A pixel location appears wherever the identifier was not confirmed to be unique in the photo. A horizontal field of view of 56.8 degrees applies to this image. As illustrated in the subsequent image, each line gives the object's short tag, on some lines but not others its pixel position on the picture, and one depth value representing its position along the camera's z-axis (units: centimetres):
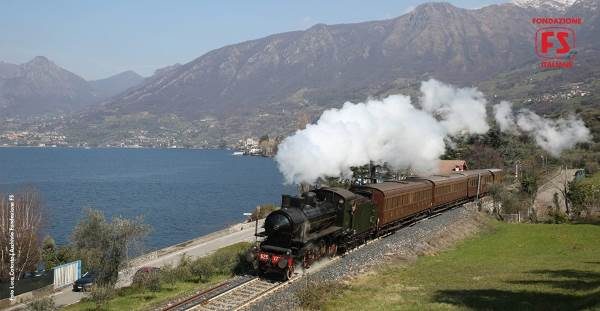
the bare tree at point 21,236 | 4216
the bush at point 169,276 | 2786
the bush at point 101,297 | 2372
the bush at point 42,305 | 2156
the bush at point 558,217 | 4788
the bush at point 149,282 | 2641
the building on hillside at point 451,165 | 8066
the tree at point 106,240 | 3241
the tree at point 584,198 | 5016
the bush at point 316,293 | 2042
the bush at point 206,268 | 2784
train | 2458
